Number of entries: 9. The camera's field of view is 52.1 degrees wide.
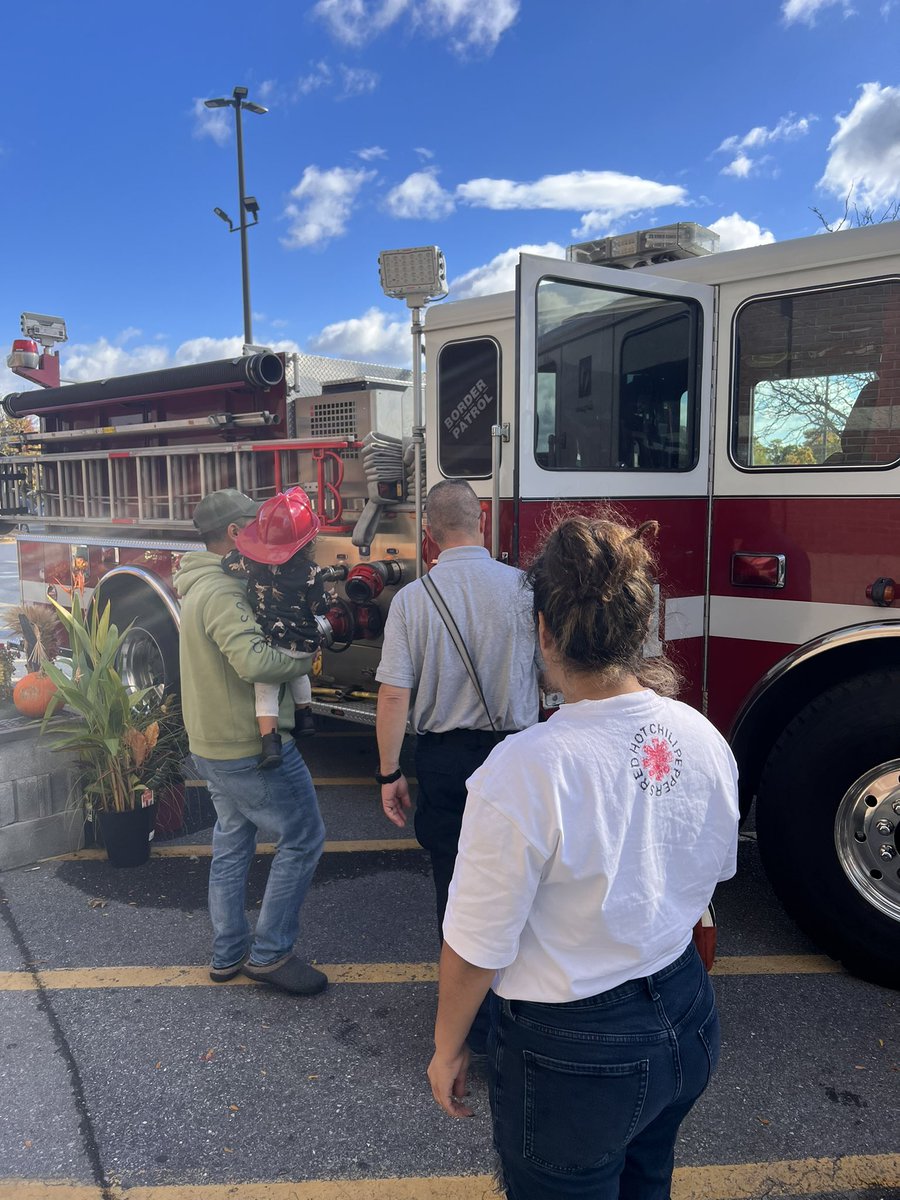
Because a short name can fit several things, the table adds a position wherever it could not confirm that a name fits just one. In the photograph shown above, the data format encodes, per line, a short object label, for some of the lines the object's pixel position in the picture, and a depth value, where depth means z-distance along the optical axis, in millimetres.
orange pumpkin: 5031
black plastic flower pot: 4336
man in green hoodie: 3123
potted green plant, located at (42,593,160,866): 4371
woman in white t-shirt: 1349
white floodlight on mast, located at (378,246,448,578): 4227
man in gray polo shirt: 2721
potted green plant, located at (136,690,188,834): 4590
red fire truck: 3344
